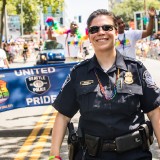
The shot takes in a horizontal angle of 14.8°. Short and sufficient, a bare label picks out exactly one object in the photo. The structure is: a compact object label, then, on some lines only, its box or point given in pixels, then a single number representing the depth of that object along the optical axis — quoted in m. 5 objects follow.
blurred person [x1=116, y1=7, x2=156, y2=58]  11.02
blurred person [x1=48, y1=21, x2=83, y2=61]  14.97
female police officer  3.81
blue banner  11.55
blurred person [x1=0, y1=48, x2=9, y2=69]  15.00
